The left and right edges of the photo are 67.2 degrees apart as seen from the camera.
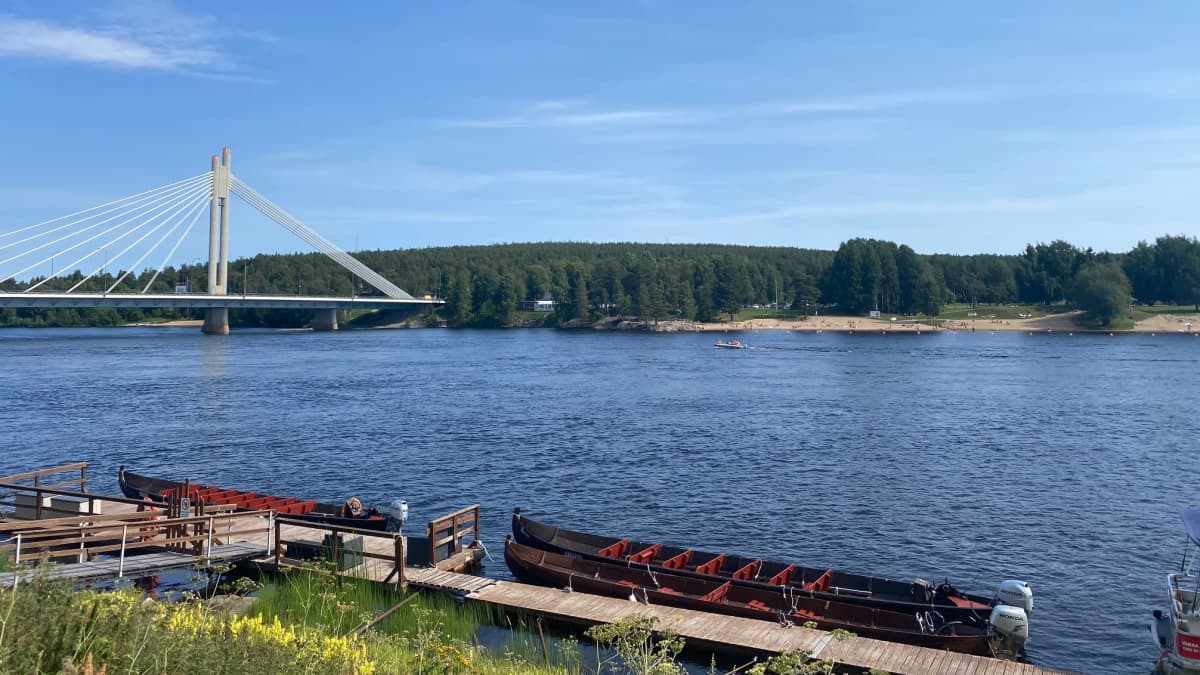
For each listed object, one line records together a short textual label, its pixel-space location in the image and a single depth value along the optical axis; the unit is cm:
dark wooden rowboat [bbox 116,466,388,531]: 2553
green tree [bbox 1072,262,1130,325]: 15262
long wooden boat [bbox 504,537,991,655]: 1847
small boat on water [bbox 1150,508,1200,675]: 1692
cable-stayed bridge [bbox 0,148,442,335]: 11219
